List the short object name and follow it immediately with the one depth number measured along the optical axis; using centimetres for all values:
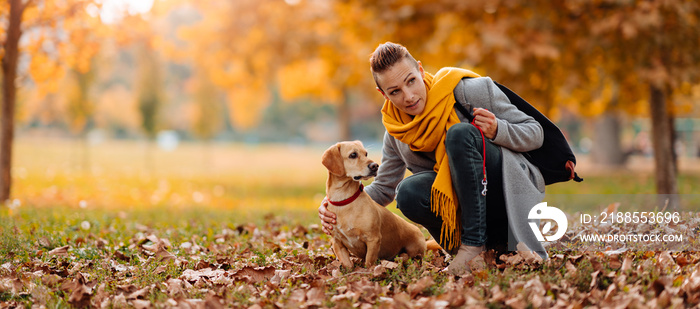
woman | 357
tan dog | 383
